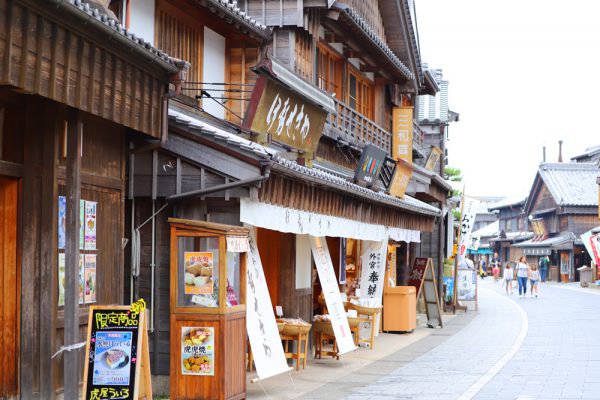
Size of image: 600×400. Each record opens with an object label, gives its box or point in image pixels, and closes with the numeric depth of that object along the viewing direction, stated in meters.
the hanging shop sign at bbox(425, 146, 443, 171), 32.91
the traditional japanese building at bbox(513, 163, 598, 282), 73.06
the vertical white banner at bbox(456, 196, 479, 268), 34.38
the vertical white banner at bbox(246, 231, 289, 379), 12.07
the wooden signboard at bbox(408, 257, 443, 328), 24.36
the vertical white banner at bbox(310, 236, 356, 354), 15.45
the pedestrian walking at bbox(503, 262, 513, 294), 50.22
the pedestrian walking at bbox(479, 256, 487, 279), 101.81
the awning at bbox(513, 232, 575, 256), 71.94
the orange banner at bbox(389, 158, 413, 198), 22.72
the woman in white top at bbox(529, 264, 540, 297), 45.17
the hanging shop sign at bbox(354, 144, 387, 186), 19.39
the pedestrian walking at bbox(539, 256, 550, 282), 77.50
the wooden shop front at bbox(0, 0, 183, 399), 8.45
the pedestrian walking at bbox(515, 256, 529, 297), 44.81
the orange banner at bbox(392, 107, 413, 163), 27.39
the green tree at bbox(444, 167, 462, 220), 55.22
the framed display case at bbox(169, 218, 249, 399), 11.25
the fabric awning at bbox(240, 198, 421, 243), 12.21
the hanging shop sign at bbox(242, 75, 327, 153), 14.19
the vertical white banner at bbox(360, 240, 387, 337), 20.19
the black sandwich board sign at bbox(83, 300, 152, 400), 9.44
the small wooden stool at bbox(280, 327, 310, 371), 15.08
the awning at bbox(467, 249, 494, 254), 105.47
